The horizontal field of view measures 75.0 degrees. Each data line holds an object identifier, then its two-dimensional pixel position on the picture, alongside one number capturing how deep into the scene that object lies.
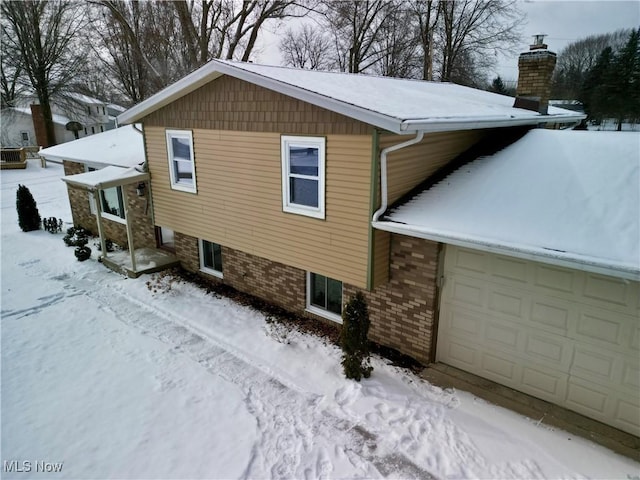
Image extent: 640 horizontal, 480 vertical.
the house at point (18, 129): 35.78
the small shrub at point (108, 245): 13.38
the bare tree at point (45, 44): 29.00
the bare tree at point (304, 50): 36.81
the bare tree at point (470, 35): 29.56
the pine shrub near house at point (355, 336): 6.70
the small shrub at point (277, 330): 8.25
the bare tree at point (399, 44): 30.11
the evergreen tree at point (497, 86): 36.84
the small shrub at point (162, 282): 10.44
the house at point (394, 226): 5.84
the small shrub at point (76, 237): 12.61
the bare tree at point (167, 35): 27.23
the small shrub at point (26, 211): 15.43
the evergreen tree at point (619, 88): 34.38
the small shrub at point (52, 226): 15.66
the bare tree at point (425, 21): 29.30
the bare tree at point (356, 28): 29.30
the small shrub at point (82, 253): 12.49
